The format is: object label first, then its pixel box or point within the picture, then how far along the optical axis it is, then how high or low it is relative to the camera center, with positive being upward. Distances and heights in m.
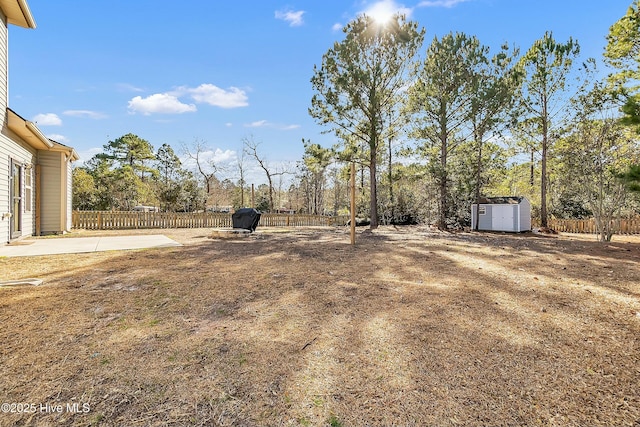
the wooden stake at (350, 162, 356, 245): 8.38 -0.13
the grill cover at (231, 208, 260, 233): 12.01 -0.52
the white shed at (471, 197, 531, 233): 15.41 -0.42
